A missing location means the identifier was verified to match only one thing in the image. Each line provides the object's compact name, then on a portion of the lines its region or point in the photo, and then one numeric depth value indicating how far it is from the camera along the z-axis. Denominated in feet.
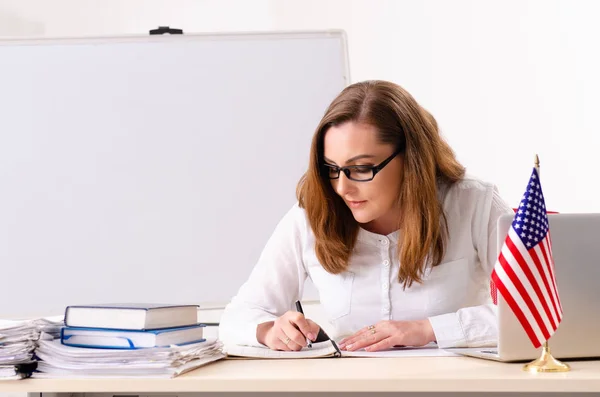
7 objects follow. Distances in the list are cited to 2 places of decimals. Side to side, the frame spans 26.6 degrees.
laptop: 6.28
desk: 5.87
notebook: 6.87
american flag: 6.14
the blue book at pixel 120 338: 6.42
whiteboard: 10.90
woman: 7.98
